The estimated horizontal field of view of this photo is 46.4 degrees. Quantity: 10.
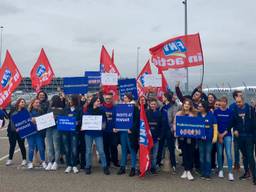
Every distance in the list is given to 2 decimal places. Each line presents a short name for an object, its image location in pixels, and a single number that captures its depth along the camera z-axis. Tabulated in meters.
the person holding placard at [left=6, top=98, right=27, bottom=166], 7.96
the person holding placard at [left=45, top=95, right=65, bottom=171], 7.69
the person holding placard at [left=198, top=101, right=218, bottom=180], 6.83
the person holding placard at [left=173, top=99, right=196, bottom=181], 6.91
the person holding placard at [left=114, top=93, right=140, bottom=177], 7.14
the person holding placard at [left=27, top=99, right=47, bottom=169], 7.87
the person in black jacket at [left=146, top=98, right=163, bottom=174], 7.21
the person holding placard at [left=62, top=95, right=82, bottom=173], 7.47
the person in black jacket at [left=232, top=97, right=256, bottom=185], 6.61
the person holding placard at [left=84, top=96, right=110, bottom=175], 7.28
